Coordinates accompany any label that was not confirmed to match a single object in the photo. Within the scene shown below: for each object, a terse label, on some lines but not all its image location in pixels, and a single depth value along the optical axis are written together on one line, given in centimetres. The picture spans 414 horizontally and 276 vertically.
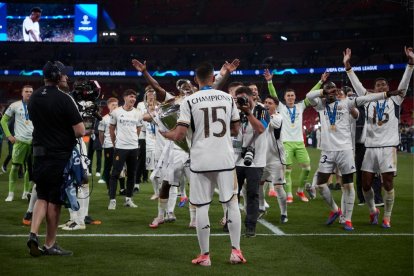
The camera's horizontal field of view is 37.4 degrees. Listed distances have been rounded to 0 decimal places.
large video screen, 4156
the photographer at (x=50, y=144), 680
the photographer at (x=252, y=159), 795
